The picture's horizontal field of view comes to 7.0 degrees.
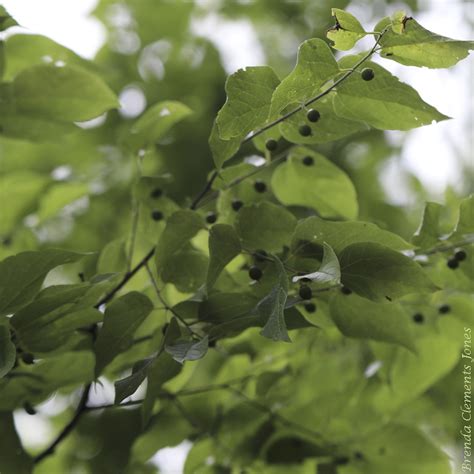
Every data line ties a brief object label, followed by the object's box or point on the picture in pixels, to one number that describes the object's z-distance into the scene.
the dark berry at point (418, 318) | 2.54
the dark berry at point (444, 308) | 2.54
